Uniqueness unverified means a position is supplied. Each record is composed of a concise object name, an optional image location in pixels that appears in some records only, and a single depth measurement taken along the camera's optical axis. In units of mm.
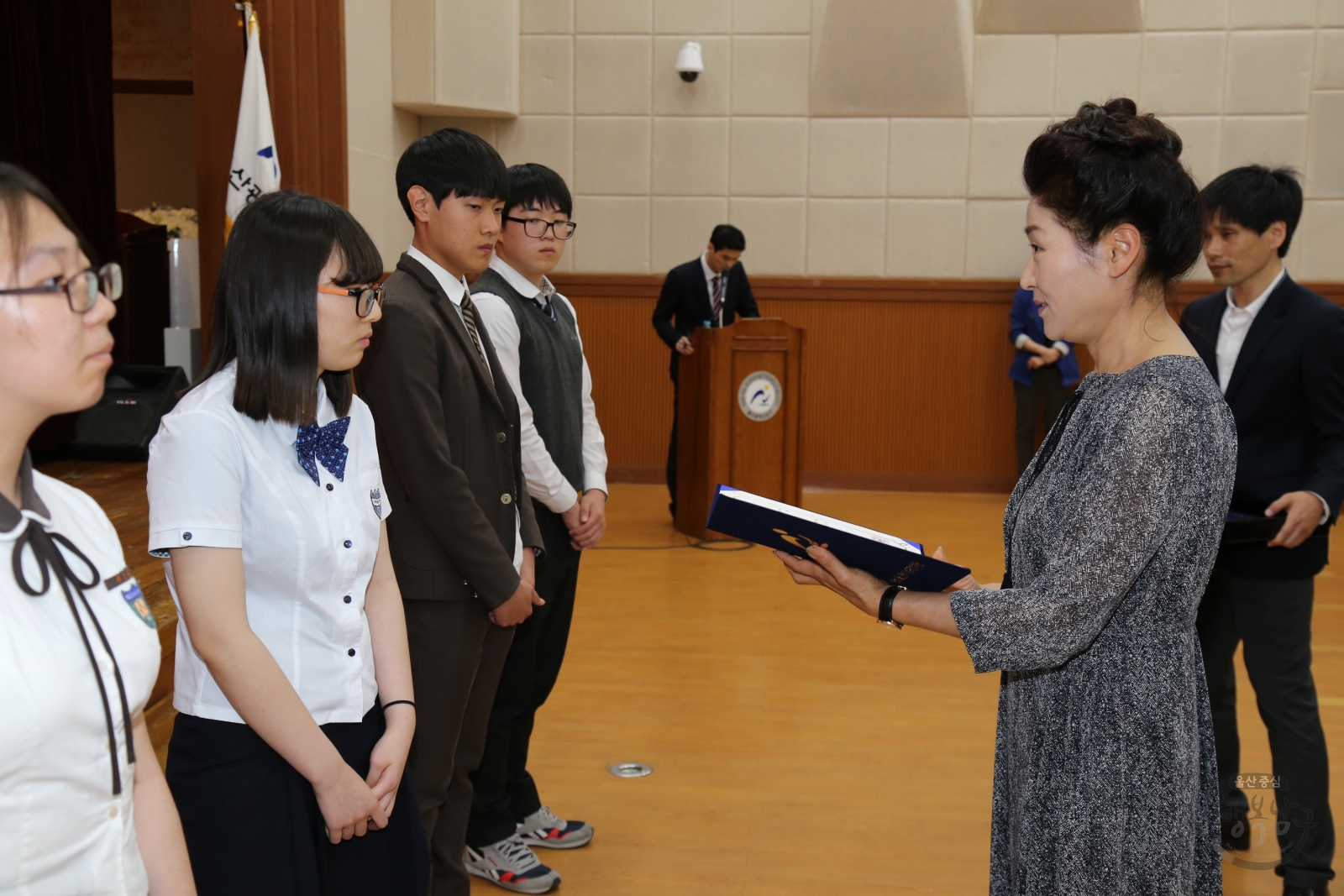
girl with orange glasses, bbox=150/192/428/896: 1325
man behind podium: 5984
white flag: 5137
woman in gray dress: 1324
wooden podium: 5617
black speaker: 5332
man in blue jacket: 6590
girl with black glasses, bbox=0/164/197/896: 898
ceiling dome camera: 6895
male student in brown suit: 1919
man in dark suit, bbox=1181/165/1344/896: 2383
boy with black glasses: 2496
